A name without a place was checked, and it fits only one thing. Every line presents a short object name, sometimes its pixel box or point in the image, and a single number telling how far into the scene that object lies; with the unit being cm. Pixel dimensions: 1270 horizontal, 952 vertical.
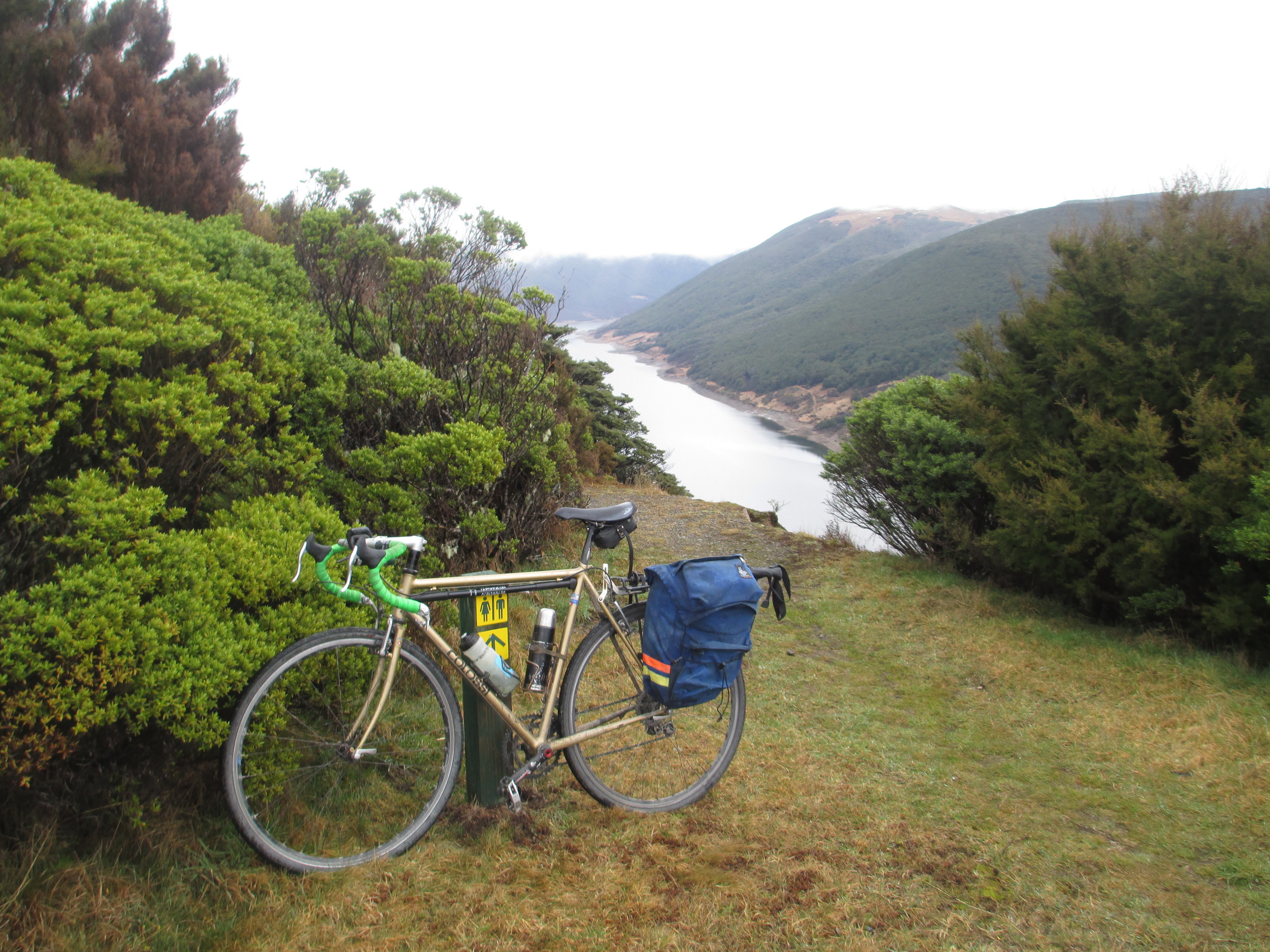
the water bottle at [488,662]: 259
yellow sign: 273
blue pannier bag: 283
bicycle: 231
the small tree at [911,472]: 848
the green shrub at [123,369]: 232
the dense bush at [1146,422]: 563
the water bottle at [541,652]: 276
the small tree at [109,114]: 727
